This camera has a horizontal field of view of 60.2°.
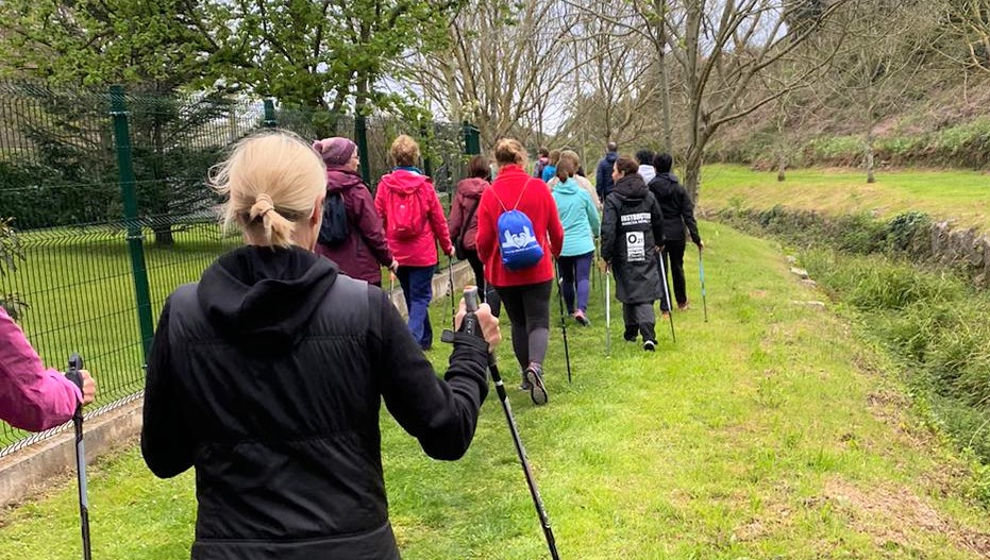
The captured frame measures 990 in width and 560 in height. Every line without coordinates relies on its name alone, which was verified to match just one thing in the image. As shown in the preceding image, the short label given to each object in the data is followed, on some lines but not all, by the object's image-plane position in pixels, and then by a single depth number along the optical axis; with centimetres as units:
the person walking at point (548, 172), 1286
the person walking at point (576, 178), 984
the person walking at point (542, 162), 1384
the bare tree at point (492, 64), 1992
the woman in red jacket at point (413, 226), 793
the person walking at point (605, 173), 1283
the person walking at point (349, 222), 658
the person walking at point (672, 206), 1020
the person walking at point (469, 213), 858
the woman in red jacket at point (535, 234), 656
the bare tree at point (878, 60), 1756
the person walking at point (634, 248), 851
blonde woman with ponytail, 205
